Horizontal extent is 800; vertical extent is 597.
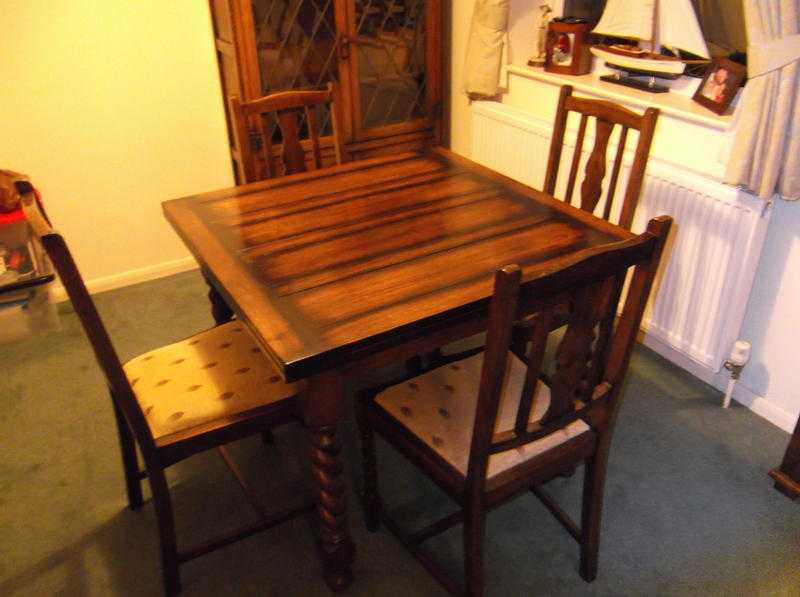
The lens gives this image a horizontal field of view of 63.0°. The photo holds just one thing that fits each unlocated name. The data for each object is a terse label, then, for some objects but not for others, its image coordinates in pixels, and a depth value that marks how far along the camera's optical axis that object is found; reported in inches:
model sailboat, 87.1
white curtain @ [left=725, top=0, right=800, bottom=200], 65.6
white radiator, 77.2
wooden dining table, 51.5
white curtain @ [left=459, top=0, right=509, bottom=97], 106.0
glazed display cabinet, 104.1
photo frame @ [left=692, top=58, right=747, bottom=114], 79.1
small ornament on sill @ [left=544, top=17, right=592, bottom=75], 100.3
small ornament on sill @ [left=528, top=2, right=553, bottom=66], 107.3
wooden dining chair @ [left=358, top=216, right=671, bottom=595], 44.0
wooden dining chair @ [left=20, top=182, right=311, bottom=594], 53.2
